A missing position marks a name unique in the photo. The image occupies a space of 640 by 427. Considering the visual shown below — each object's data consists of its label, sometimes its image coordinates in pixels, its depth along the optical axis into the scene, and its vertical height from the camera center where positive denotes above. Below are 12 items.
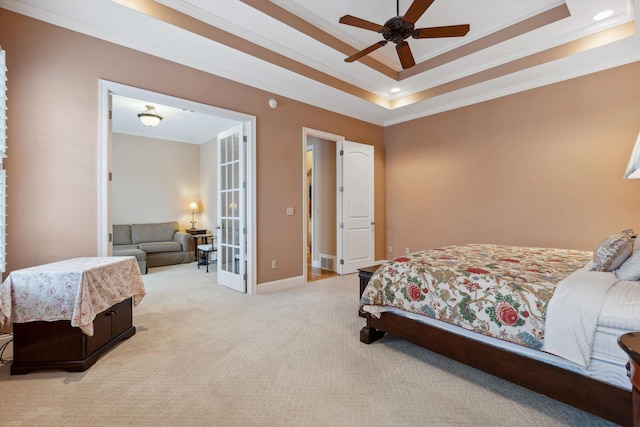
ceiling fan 2.50 +1.66
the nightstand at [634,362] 0.93 -0.49
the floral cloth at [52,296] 1.97 -0.54
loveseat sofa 5.78 -0.52
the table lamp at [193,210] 7.17 +0.18
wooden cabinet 2.03 -0.93
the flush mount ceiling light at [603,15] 2.83 +2.00
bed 1.42 -0.61
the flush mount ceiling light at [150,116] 4.88 +1.74
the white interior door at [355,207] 5.10 +0.16
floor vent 5.64 -0.93
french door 3.95 +0.12
